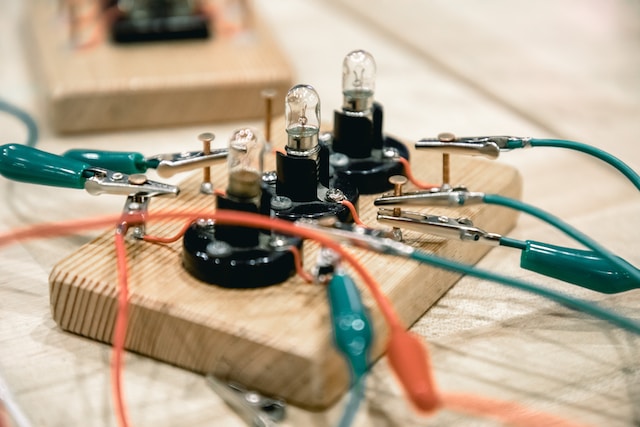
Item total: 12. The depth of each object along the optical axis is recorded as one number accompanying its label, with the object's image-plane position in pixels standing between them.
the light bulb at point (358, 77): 0.48
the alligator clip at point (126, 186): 0.45
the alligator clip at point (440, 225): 0.44
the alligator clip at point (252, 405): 0.40
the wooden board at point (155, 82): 0.56
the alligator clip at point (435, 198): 0.43
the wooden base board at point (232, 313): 0.40
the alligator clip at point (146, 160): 0.46
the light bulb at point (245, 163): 0.42
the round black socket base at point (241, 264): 0.42
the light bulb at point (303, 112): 0.45
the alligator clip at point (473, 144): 0.46
